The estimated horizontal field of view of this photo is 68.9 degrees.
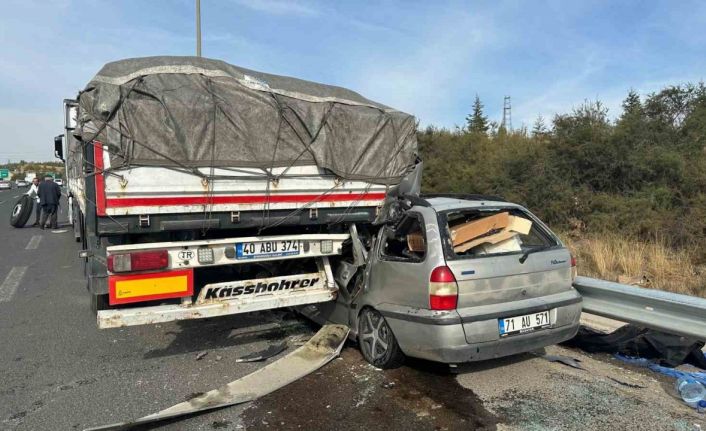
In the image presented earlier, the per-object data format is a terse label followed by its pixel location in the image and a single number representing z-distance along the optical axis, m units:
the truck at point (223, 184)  4.23
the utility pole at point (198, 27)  14.30
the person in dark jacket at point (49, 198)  15.96
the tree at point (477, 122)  23.93
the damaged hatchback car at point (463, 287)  3.88
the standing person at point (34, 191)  17.67
